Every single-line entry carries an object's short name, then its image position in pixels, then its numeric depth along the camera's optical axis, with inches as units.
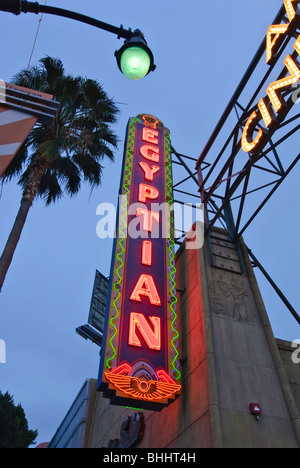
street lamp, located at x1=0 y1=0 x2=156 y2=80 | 209.2
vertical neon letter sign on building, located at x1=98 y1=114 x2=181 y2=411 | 363.6
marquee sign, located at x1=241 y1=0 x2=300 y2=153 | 435.5
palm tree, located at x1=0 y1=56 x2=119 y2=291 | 552.1
